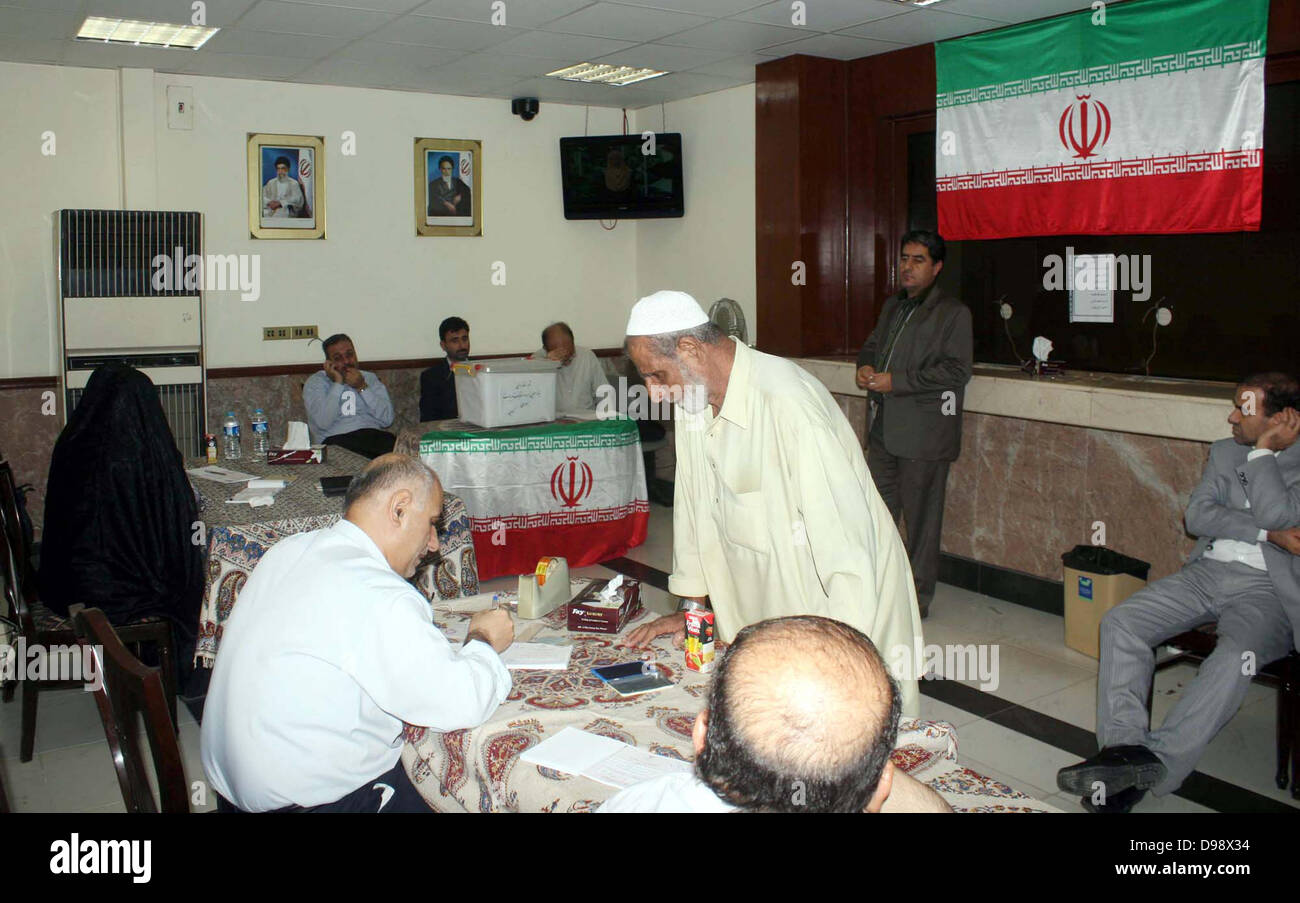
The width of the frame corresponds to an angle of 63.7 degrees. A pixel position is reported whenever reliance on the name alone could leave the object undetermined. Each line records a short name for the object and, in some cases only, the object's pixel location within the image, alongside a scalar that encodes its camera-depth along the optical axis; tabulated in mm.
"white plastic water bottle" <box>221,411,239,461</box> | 5137
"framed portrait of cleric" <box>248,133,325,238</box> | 6871
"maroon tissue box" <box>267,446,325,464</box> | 4855
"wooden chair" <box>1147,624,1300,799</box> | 3270
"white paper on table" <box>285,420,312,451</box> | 5082
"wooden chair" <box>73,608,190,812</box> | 1783
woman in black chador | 3582
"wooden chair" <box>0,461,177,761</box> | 3555
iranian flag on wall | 4523
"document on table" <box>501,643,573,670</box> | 2395
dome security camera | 7664
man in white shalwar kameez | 2246
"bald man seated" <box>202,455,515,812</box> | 1923
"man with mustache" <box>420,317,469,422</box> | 6926
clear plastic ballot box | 5602
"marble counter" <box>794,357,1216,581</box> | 4641
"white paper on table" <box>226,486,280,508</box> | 4059
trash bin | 4523
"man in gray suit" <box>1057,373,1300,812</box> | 3176
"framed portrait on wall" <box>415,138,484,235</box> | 7488
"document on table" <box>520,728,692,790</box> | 1886
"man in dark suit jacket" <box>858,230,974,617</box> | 4977
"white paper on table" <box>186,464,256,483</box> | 4473
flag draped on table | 5504
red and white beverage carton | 2359
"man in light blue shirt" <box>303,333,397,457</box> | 6090
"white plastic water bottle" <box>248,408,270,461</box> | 5078
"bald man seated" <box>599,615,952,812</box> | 1184
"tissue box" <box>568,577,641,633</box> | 2604
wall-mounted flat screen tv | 7730
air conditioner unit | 5957
